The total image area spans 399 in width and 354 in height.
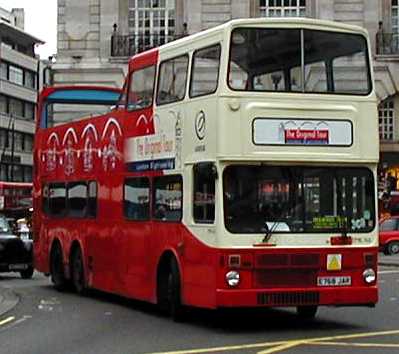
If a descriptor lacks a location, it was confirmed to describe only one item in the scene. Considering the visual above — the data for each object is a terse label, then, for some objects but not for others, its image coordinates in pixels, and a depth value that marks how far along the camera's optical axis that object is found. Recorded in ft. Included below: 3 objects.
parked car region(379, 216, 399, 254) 138.16
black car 87.51
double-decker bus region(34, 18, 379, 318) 45.11
